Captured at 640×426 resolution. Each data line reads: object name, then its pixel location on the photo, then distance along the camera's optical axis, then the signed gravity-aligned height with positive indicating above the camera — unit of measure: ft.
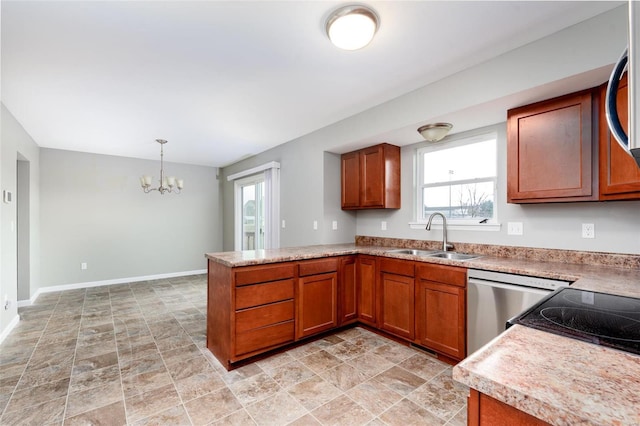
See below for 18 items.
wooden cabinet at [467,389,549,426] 2.02 -1.45
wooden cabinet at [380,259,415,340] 8.97 -2.67
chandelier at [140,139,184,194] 15.11 +1.74
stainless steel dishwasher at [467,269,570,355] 6.49 -2.01
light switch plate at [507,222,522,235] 8.49 -0.43
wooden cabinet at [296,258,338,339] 9.15 -2.71
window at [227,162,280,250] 15.67 +0.43
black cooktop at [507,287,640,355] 2.90 -1.25
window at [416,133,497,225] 9.52 +1.16
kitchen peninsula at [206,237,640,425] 1.83 -1.22
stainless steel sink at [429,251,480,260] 9.20 -1.36
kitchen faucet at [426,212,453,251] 9.96 -0.68
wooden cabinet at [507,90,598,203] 6.60 +1.49
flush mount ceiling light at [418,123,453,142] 8.94 +2.55
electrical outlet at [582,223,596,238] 7.20 -0.42
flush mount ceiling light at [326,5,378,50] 5.65 +3.79
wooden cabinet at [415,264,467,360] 7.73 -2.66
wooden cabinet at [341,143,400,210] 11.23 +1.43
